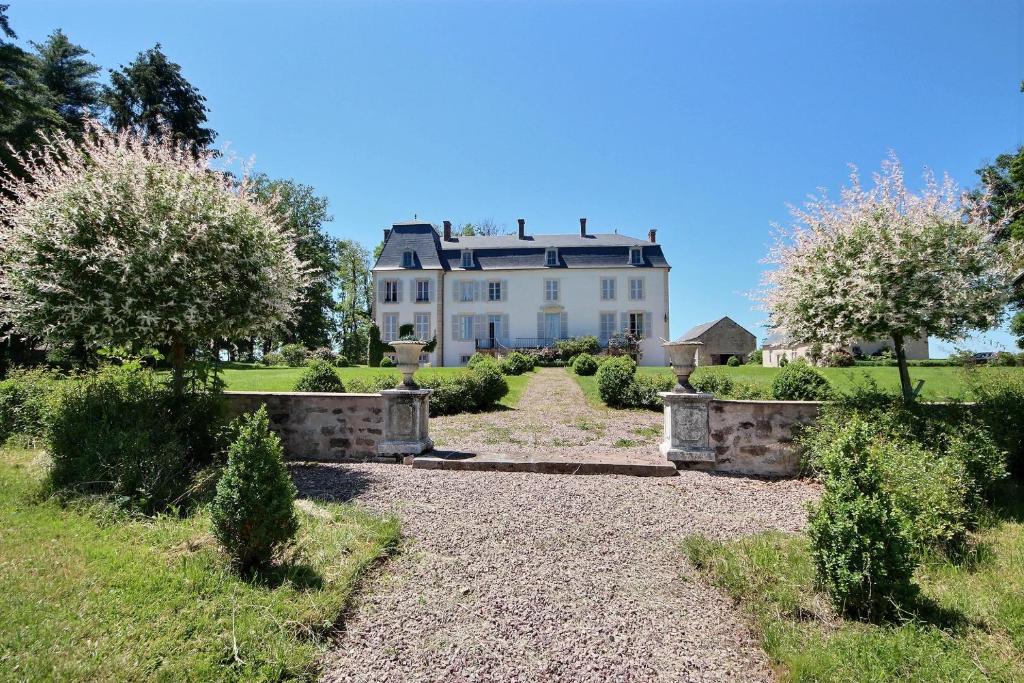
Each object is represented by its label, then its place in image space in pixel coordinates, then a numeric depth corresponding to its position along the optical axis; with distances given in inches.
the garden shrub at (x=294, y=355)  935.7
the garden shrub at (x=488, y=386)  418.3
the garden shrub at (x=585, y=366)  701.3
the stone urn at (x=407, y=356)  255.8
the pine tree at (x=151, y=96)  794.2
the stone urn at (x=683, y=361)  241.6
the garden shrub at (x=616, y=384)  427.8
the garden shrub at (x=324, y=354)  1003.2
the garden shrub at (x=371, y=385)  389.4
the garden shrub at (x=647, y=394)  421.4
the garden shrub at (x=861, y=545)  105.9
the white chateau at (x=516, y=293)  1079.6
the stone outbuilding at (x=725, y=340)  1237.7
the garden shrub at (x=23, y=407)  248.1
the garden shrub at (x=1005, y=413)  192.4
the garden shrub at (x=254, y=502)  118.0
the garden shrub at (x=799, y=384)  323.3
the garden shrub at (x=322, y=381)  374.6
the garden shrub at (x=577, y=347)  984.9
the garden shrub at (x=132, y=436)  167.6
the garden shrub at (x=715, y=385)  402.3
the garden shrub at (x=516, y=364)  713.0
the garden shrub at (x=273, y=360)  951.6
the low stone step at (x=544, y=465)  227.3
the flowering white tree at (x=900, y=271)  207.9
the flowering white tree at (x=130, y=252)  198.5
